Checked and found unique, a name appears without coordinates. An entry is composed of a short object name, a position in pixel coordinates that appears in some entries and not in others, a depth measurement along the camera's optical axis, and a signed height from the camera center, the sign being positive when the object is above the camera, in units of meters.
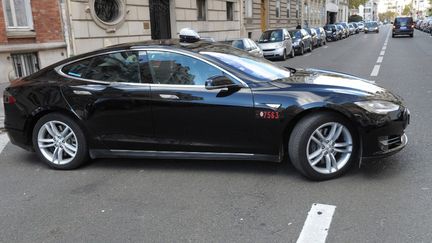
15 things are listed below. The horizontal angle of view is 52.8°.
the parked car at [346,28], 47.06 -2.14
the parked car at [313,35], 27.79 -1.62
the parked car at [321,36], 30.34 -1.83
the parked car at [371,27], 59.63 -2.62
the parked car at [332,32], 39.88 -2.08
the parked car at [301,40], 22.79 -1.60
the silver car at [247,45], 14.77 -1.08
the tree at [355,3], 96.88 +1.14
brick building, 12.14 -0.45
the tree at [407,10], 159.69 -1.41
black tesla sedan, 4.29 -0.98
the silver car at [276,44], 19.58 -1.46
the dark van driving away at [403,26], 40.22 -1.80
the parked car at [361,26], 70.00 -2.91
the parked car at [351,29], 54.92 -2.61
